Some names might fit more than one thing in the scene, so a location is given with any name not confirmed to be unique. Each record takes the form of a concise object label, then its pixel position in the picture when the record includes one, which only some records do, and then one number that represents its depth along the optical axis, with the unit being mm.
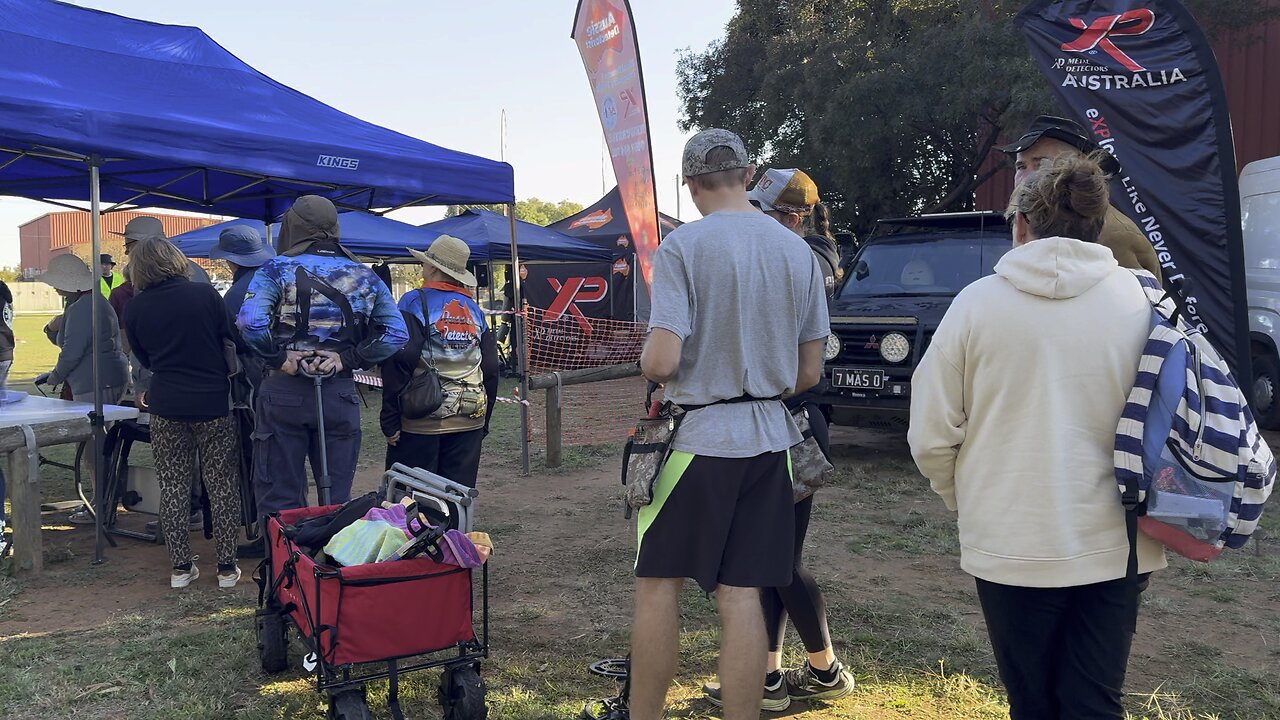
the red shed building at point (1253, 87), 13383
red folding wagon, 2902
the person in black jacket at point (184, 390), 4574
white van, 8805
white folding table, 4867
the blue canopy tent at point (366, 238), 13266
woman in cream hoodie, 1993
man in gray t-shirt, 2590
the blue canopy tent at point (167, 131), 4902
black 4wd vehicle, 7297
